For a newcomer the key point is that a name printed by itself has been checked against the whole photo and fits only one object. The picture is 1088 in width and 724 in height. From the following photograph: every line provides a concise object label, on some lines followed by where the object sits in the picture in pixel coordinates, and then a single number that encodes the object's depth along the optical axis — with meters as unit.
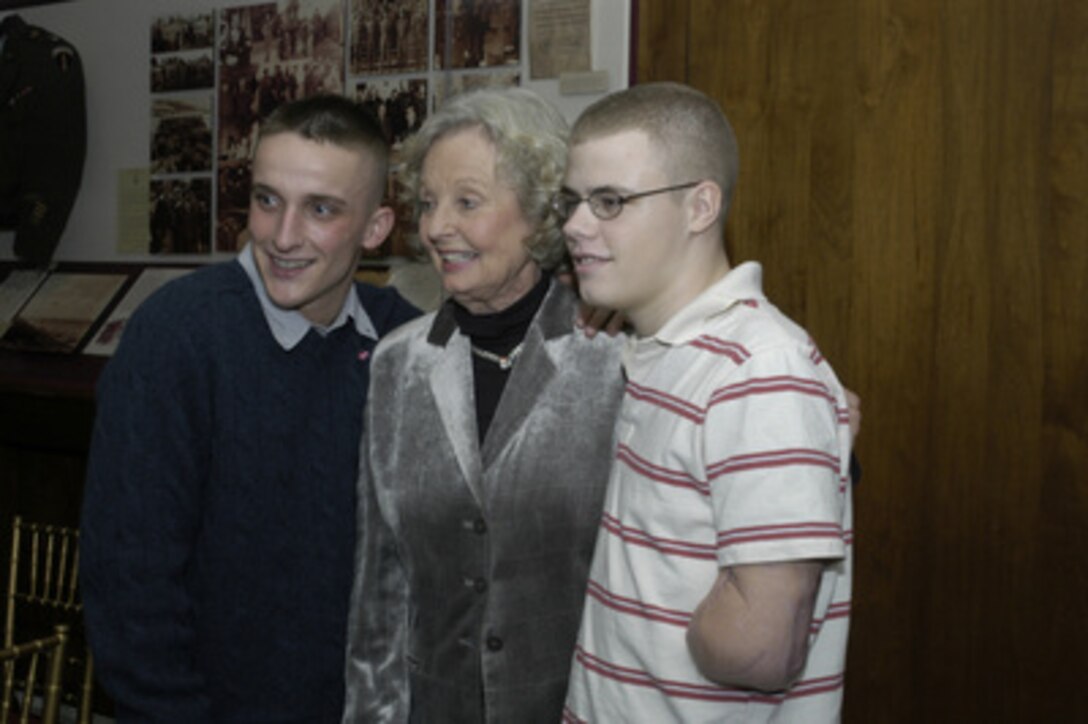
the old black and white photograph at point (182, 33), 3.90
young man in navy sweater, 1.50
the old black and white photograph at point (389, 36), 3.38
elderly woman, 1.60
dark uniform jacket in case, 4.14
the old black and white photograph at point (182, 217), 3.93
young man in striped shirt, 1.08
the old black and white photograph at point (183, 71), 3.91
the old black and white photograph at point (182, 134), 3.93
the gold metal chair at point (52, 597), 2.87
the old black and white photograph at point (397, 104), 3.38
